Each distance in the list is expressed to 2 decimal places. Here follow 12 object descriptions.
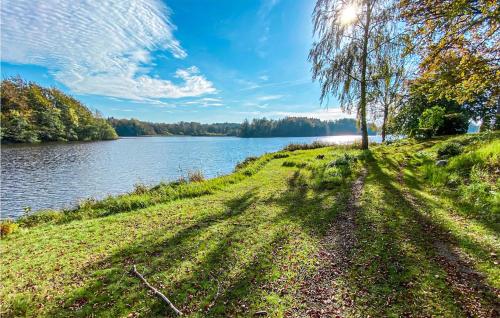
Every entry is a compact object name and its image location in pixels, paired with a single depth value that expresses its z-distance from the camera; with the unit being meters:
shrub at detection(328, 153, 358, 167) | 12.90
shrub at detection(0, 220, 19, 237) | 7.30
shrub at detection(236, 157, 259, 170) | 21.30
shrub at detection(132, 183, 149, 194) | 12.10
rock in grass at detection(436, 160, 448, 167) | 9.76
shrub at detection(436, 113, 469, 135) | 21.59
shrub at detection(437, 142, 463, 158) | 10.57
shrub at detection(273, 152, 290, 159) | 22.40
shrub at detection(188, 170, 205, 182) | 14.71
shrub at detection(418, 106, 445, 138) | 20.27
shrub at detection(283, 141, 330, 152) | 28.40
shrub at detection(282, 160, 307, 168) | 15.66
